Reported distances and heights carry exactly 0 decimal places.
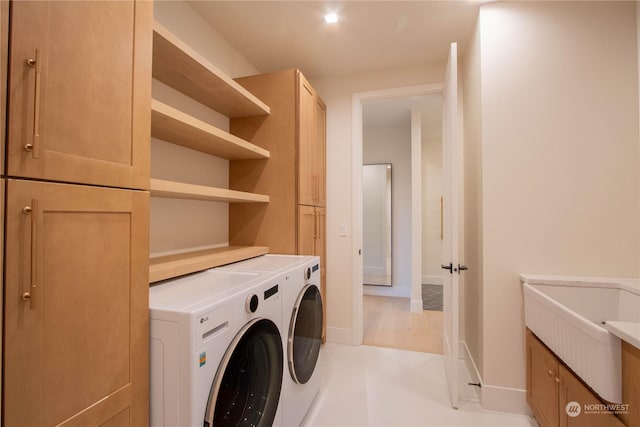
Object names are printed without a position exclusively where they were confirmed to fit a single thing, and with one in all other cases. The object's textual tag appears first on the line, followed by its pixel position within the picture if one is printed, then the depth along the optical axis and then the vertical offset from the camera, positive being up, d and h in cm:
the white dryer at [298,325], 144 -59
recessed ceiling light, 198 +141
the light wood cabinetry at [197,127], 129 +47
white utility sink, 108 -48
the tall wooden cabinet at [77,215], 64 +2
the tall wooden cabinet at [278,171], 216 +38
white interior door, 184 -4
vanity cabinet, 117 -81
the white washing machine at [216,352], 87 -45
